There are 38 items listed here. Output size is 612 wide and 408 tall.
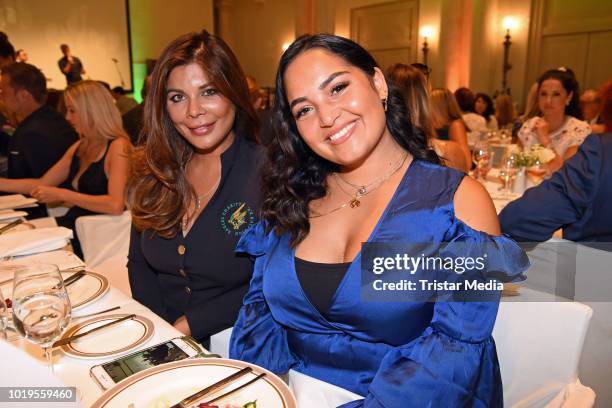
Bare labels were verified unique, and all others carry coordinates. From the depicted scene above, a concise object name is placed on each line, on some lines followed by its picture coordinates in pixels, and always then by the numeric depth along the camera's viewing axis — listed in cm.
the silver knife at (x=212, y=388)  98
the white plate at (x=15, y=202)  301
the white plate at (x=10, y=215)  267
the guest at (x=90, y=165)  330
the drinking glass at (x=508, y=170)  322
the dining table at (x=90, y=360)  113
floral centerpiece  329
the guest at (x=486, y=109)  825
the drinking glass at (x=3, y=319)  119
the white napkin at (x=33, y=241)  204
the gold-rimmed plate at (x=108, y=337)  125
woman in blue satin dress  126
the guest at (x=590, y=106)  632
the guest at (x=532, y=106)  470
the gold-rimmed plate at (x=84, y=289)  155
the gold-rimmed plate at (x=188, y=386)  99
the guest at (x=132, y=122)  507
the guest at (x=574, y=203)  195
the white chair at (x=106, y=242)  299
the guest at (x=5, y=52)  553
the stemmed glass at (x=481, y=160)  344
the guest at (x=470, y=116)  578
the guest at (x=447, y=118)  485
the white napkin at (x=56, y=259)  192
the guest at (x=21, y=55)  982
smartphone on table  115
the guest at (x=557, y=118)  439
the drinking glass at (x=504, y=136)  603
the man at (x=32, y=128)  395
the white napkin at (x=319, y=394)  122
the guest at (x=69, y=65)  1101
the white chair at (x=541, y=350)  134
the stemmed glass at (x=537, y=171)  329
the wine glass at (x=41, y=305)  108
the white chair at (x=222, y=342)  175
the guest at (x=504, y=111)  794
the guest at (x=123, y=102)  891
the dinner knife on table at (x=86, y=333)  128
